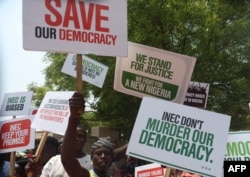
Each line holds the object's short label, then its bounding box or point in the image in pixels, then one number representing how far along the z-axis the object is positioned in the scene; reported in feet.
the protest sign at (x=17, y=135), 15.76
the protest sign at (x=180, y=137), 10.02
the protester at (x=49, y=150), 17.72
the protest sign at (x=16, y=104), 18.47
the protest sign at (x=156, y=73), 13.38
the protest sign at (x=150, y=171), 14.66
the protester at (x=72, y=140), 9.88
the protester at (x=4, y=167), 15.50
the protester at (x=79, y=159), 13.48
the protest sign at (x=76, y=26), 10.51
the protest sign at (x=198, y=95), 22.50
